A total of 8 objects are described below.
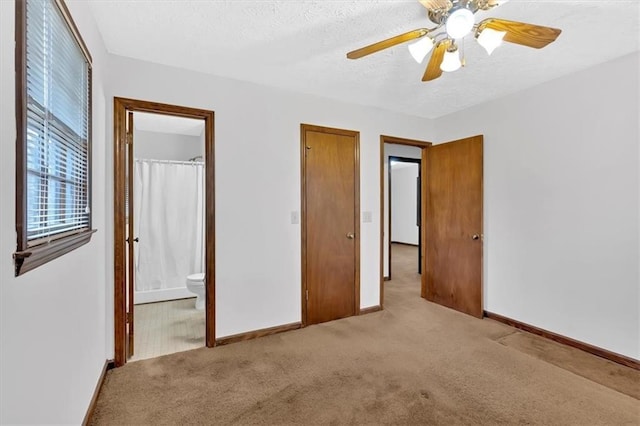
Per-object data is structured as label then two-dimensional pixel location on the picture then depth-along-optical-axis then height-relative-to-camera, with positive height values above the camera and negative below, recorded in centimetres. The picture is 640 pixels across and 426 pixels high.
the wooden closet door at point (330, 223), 334 -10
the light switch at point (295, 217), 324 -4
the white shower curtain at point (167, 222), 417 -12
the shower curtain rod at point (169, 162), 421 +67
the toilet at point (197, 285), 379 -82
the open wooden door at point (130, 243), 262 -24
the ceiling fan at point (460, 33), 156 +92
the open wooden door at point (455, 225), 362 -13
